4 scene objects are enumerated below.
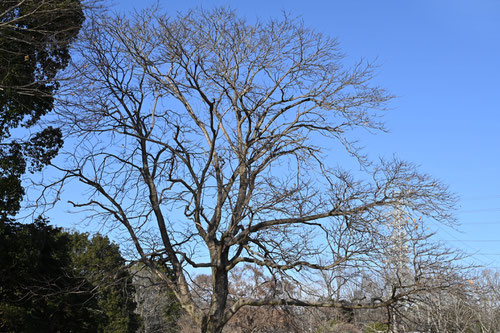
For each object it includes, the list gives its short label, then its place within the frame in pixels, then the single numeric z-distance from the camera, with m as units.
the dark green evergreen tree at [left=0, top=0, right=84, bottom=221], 10.63
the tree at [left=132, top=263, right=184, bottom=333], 33.34
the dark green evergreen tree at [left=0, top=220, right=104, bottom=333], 12.00
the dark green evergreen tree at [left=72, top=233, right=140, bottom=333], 26.53
